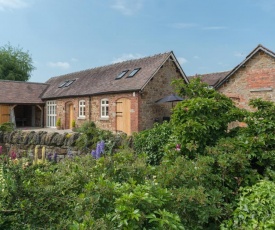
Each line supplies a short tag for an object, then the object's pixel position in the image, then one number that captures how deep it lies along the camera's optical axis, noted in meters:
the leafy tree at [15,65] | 38.91
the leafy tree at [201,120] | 4.80
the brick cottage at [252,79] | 14.68
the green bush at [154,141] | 7.73
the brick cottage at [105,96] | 17.91
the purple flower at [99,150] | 6.40
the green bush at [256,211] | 3.37
